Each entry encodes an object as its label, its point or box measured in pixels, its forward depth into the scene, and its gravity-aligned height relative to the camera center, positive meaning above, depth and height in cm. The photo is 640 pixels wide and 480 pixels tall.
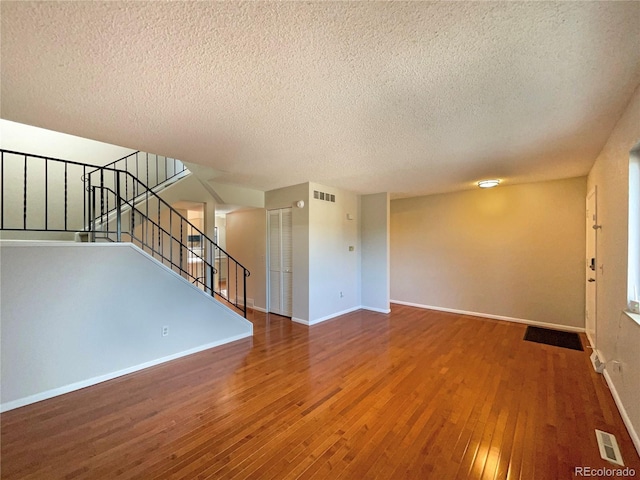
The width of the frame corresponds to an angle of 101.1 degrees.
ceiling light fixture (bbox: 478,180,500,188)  428 +92
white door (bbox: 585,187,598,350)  329 -40
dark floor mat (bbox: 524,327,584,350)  372 -150
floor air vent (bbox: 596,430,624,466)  174 -146
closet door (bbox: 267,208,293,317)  513 -48
